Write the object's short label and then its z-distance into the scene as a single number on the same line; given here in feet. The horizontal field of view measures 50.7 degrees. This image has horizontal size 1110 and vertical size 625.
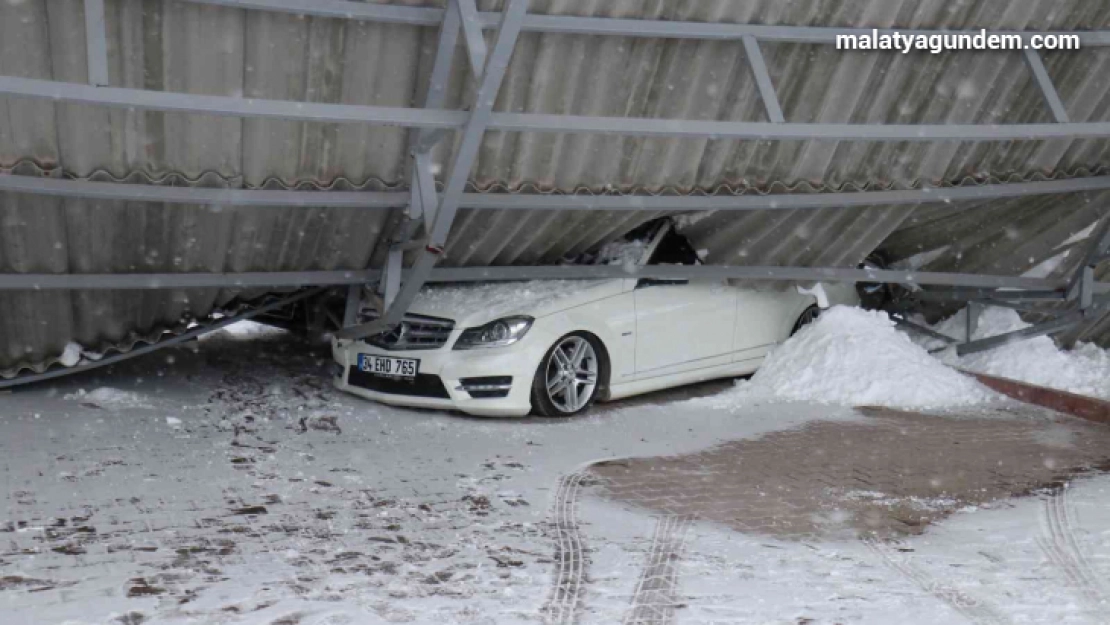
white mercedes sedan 26.58
